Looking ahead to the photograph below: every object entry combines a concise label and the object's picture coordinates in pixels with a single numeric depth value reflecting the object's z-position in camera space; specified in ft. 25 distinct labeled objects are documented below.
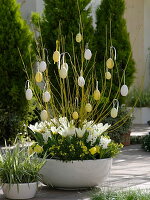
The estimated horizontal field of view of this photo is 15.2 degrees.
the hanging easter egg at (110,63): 23.48
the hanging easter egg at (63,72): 22.98
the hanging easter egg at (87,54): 23.81
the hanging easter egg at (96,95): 23.62
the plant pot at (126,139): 39.65
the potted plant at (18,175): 22.33
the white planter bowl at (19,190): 22.30
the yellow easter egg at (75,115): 23.70
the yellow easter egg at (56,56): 23.22
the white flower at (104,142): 23.79
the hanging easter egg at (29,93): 23.36
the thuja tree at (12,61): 38.22
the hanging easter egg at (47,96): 23.17
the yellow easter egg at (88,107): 23.99
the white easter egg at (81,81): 23.32
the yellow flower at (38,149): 23.65
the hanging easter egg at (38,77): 23.26
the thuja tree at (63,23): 38.58
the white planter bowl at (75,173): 23.27
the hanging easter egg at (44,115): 23.86
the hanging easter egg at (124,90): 23.45
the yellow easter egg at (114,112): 23.81
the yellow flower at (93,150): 23.17
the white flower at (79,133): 23.75
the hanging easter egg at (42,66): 23.35
